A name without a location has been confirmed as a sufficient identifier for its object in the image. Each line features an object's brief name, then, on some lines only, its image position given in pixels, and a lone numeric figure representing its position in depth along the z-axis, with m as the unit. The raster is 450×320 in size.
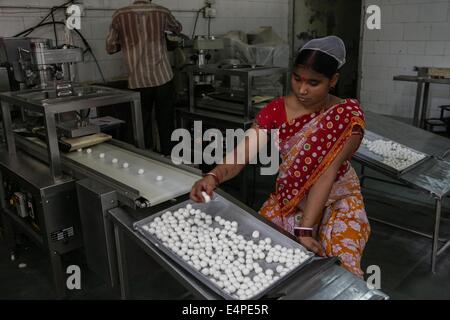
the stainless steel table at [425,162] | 2.20
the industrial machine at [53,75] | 2.03
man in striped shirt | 3.49
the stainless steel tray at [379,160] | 2.28
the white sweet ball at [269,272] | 1.19
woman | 1.40
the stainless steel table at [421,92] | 4.35
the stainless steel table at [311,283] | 1.11
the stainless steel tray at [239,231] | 1.15
